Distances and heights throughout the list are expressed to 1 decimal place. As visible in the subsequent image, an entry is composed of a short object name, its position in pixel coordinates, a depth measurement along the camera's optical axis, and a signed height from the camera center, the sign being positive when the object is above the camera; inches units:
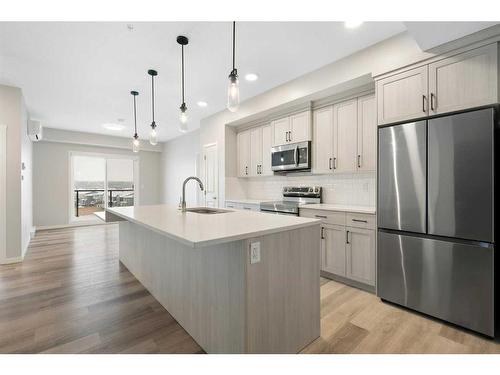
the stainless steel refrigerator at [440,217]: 71.4 -10.4
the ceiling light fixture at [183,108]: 97.4 +33.2
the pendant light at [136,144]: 144.0 +26.4
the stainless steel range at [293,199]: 130.1 -7.8
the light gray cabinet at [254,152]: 166.9 +26.0
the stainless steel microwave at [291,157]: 138.0 +18.2
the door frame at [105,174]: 264.4 +18.3
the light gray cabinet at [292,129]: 138.5 +35.4
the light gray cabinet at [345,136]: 115.6 +25.9
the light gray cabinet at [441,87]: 72.6 +33.6
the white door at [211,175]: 197.3 +10.6
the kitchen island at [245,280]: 54.5 -24.1
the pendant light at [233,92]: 75.4 +29.8
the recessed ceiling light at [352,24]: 86.2 +58.9
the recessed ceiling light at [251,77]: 129.2 +60.1
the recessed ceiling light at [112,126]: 233.0 +61.6
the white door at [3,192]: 137.7 -1.6
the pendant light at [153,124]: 125.6 +33.9
